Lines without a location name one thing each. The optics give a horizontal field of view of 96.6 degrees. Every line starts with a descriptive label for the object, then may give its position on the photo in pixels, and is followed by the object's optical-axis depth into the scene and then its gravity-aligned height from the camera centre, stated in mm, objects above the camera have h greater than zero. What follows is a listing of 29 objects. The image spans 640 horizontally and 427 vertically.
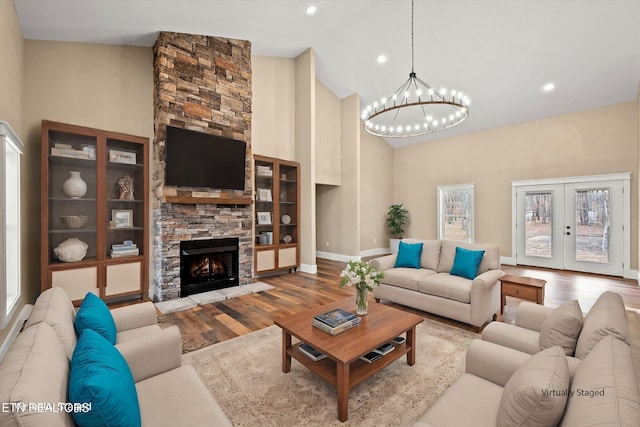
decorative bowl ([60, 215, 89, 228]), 3678 -94
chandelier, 6414 +2472
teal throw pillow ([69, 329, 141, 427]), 956 -632
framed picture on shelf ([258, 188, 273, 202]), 5760 +354
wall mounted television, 4230 +836
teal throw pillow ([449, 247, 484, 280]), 3545 -657
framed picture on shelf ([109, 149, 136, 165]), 4039 +818
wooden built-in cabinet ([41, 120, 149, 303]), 3582 +55
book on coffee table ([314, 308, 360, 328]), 2250 -865
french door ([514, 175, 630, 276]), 5727 -274
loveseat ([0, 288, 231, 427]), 826 -640
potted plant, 8797 -292
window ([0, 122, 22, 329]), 2359 -64
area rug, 1909 -1356
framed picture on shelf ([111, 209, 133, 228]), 4129 -78
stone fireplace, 4223 +1497
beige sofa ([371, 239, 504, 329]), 3182 -900
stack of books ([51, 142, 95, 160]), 3584 +792
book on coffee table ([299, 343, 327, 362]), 2197 -1112
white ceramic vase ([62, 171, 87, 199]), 3670 +348
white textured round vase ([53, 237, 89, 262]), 3637 -483
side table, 3207 -887
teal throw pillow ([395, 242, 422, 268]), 4129 -643
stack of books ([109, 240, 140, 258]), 4027 -527
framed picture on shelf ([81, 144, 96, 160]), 3811 +851
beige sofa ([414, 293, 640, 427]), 881 -650
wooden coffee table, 1880 -946
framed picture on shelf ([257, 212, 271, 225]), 5781 -117
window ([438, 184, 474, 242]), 7816 -13
